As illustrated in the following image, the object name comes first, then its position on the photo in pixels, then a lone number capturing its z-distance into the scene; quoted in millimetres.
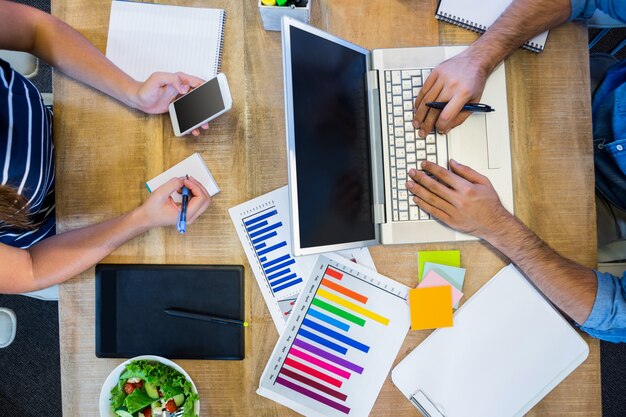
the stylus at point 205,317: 931
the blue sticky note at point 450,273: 929
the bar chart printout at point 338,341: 923
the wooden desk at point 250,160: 932
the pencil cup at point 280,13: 845
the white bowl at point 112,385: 846
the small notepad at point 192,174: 946
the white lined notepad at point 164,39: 952
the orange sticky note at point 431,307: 917
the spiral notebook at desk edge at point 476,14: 930
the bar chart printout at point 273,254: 939
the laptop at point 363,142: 752
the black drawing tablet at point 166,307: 940
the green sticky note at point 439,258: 935
